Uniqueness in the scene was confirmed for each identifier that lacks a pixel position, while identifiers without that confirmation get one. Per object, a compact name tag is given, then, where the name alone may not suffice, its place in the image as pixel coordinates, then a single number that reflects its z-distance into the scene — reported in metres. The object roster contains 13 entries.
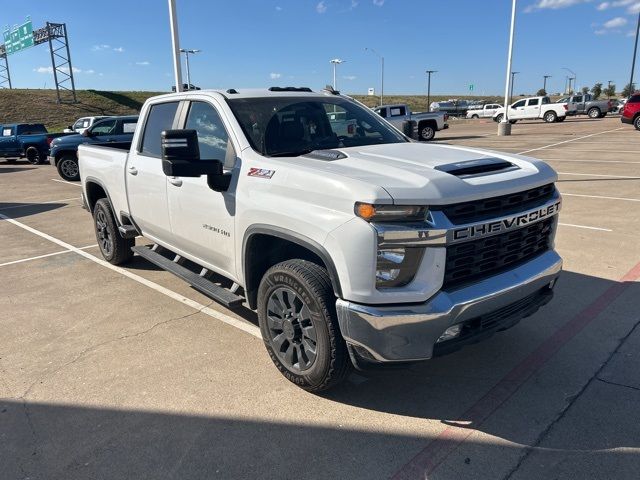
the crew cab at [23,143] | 21.06
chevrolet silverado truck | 2.65
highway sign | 48.50
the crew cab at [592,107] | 42.03
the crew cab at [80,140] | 14.95
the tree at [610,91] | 92.19
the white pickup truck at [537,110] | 38.09
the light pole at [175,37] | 14.28
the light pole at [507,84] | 26.32
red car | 25.39
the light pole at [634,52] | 49.87
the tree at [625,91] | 74.63
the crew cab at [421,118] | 25.03
